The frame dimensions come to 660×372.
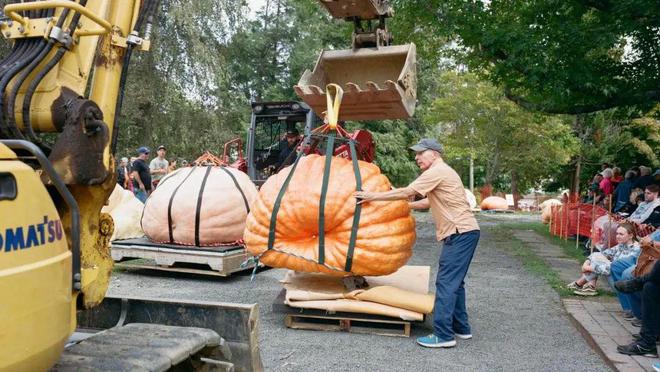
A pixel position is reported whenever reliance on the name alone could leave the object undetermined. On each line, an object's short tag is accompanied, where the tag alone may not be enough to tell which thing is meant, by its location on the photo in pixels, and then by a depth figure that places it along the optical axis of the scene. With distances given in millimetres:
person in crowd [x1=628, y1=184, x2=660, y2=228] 8645
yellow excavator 2199
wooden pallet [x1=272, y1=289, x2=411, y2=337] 5668
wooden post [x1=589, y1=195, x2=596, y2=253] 10220
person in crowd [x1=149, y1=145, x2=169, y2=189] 13414
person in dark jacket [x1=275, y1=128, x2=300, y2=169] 11070
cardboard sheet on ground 5598
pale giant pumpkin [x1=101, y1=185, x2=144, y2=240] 10008
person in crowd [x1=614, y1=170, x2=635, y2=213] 11962
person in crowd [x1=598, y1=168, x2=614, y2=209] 14113
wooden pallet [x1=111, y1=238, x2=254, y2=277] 8008
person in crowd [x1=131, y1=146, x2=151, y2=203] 11680
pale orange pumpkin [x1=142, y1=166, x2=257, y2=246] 8297
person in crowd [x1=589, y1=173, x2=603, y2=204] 14798
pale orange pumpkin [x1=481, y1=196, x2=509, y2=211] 29344
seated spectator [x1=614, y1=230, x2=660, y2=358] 5121
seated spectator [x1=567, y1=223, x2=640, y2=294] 6619
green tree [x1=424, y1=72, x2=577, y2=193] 25734
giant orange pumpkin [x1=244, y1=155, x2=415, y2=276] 5344
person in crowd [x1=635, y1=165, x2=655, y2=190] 11273
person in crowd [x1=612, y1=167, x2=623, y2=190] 14328
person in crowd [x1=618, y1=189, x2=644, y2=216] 10969
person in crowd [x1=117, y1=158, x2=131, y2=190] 13742
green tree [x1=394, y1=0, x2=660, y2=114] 10219
